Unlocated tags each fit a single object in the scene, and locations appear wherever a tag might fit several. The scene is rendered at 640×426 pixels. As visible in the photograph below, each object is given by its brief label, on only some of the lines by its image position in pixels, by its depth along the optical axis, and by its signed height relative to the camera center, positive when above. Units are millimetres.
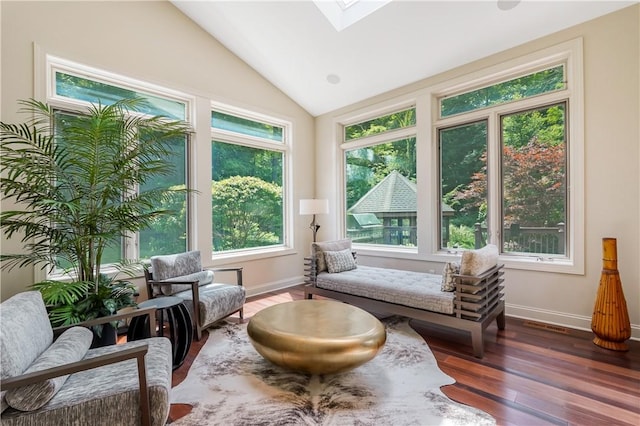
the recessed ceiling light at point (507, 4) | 2926 +2036
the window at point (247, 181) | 4383 +528
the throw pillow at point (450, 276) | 2902 -628
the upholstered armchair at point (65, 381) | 1317 -840
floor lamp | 4676 +100
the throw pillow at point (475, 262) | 2682 -458
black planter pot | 2312 -950
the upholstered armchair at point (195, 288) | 2961 -798
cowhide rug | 1819 -1239
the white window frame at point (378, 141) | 4285 +1161
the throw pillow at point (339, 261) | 3912 -639
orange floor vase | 2621 -868
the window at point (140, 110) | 3117 +1201
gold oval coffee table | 1997 -870
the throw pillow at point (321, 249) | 3980 -490
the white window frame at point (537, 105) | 3066 +981
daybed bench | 2678 -798
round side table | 2451 -930
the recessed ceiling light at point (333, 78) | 4461 +2023
